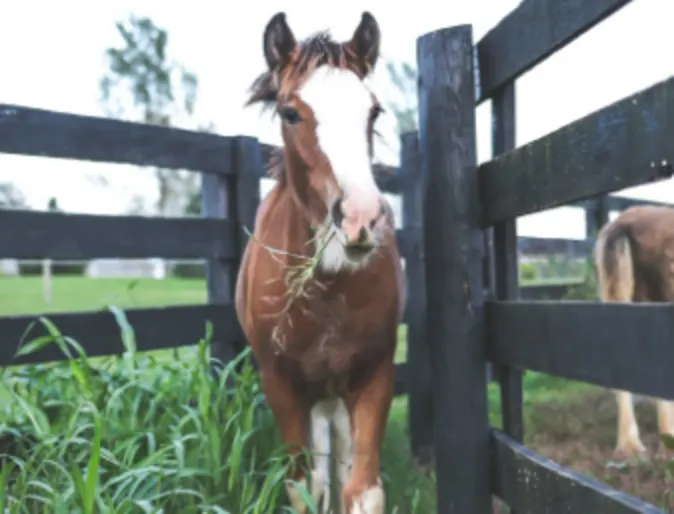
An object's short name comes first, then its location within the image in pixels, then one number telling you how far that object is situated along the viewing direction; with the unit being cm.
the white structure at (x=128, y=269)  1491
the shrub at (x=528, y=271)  591
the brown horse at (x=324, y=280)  197
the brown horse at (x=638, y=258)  336
